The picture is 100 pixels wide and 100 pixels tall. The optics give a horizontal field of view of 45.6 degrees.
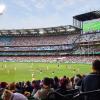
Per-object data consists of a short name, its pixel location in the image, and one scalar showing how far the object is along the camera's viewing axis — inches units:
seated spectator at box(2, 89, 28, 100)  107.1
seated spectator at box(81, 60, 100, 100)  100.5
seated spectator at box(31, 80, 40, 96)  192.2
